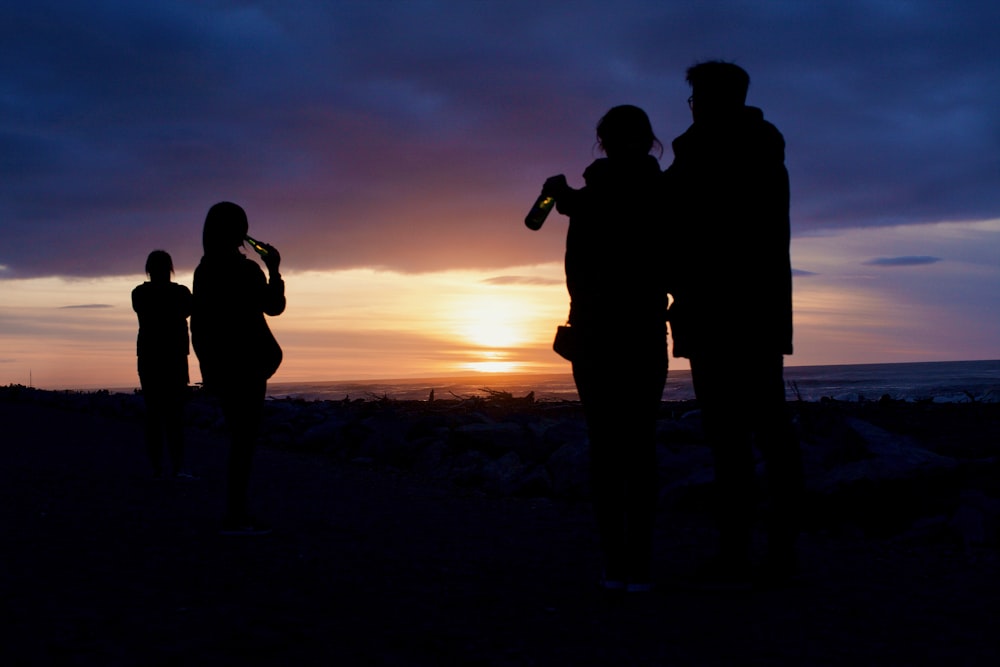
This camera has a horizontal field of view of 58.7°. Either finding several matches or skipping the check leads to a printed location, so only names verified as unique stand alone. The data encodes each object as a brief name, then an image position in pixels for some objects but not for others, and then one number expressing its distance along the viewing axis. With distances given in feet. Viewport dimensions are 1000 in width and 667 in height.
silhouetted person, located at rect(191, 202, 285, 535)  18.53
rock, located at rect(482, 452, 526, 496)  26.73
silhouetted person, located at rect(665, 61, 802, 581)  13.20
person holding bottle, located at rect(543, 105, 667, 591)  12.85
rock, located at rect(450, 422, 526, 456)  33.04
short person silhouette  29.48
